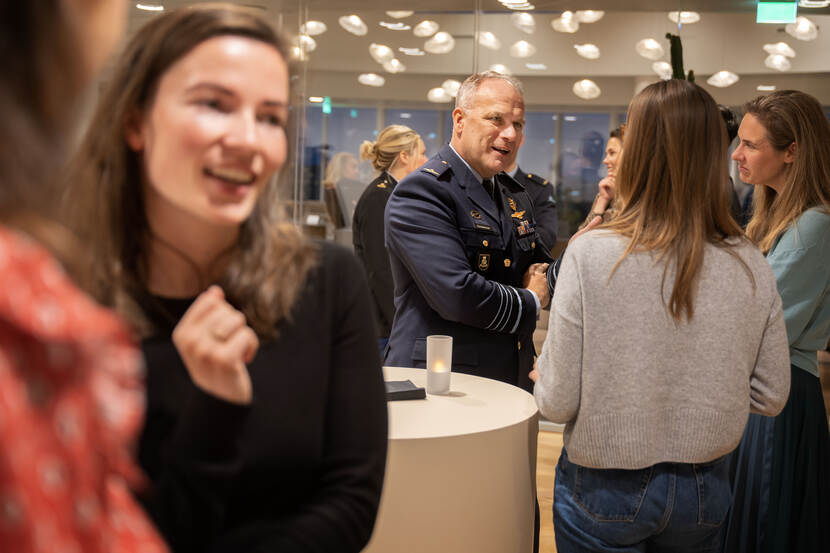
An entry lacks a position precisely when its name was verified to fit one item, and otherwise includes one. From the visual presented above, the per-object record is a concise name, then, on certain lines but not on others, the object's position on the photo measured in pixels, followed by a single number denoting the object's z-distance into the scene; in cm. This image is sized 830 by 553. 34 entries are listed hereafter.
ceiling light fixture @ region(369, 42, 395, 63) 543
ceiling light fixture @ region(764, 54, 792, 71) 501
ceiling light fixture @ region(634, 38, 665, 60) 505
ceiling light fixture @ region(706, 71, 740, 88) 499
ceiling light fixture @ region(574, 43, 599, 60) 513
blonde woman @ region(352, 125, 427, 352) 399
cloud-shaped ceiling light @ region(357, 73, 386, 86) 549
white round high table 161
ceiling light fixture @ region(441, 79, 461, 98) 533
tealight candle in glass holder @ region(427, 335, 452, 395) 200
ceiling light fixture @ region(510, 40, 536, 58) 518
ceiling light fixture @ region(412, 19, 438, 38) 531
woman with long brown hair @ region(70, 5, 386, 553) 92
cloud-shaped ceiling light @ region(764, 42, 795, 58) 502
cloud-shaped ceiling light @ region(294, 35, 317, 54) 551
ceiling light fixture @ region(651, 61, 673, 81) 505
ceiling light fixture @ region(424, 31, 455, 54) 529
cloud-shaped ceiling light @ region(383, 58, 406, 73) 543
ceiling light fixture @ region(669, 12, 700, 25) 500
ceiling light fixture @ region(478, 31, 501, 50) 523
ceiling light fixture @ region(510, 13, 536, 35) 515
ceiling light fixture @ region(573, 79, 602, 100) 518
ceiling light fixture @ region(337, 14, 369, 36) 545
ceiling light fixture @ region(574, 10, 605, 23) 512
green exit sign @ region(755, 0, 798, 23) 500
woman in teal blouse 233
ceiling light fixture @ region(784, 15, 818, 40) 498
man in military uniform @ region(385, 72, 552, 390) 227
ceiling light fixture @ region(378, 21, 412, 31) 537
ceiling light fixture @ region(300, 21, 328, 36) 551
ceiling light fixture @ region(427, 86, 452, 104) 535
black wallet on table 193
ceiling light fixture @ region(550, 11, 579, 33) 512
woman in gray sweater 150
